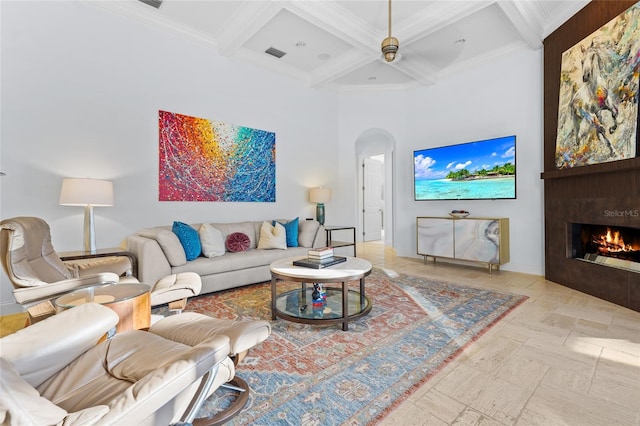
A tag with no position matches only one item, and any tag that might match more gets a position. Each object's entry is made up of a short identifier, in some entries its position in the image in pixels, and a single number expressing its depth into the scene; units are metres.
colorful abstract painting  3.94
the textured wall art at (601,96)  2.82
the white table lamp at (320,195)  5.34
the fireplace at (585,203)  2.92
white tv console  4.30
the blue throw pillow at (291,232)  4.38
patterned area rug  1.54
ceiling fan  2.96
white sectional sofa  3.03
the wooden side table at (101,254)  2.89
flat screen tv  4.42
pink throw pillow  3.86
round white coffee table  2.44
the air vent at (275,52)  4.53
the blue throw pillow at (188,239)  3.36
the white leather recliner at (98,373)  0.81
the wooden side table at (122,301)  1.79
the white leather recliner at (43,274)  1.94
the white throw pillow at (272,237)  4.11
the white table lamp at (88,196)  2.96
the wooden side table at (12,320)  2.57
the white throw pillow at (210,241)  3.57
